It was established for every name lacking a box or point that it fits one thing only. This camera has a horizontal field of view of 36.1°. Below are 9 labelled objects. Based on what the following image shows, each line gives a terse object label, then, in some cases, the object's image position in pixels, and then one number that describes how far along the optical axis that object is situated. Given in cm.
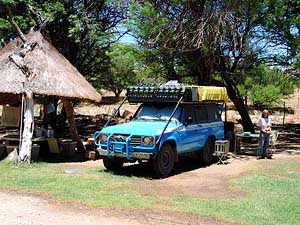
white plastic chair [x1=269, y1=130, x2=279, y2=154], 1583
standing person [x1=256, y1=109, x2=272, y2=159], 1535
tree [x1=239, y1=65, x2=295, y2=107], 2052
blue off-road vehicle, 1151
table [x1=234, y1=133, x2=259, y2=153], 1633
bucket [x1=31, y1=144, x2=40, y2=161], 1456
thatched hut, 1371
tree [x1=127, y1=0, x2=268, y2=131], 1675
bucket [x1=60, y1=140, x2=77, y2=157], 1641
